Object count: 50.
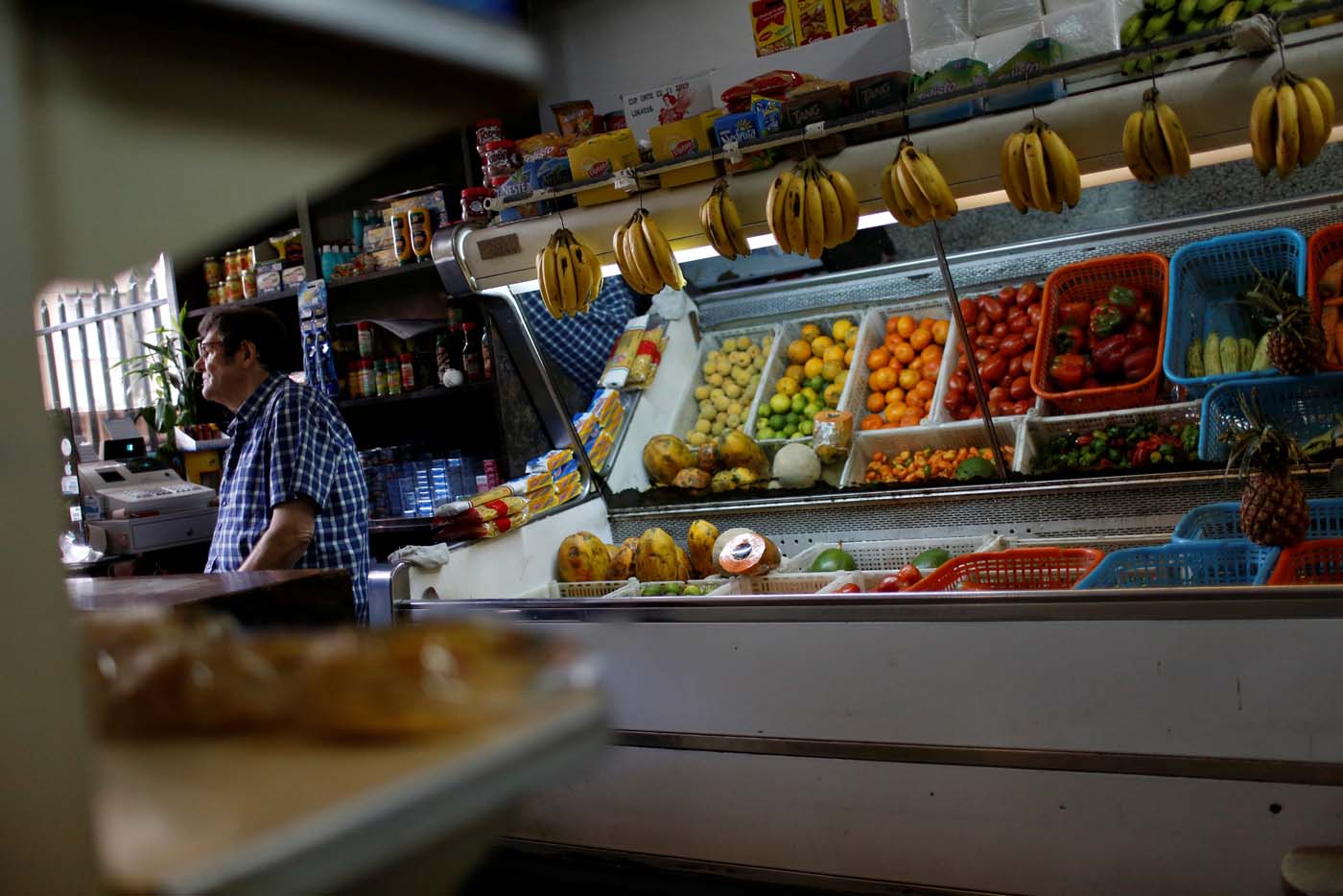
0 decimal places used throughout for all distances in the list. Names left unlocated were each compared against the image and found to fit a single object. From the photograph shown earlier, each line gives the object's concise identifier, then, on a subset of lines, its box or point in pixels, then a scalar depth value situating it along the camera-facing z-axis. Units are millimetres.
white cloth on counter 3564
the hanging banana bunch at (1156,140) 2775
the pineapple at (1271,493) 2617
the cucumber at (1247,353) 3537
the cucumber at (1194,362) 3617
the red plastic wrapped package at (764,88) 3268
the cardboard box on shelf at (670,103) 3496
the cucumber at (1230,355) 3531
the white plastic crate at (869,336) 4469
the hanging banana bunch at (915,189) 2959
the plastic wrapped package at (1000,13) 3607
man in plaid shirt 2541
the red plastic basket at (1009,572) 3225
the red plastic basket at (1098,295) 3738
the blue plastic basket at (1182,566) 2963
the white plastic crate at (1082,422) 3625
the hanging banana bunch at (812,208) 3043
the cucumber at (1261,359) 3386
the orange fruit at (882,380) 4430
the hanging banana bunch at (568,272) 3484
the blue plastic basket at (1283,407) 3240
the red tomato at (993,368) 4289
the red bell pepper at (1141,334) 3906
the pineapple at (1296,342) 3141
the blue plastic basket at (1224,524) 3045
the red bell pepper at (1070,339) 4023
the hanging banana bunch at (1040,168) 2854
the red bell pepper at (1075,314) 4109
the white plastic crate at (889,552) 3705
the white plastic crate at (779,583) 3535
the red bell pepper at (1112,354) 3873
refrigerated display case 2480
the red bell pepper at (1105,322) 3965
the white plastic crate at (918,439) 4016
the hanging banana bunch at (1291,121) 2607
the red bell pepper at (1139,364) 3822
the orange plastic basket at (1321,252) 3574
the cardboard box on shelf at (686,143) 3322
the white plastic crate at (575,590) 4000
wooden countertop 1045
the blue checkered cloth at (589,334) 4738
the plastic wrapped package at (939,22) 3619
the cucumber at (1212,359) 3570
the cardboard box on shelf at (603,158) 3414
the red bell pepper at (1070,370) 3904
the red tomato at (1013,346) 4250
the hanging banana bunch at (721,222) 3227
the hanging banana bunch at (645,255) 3338
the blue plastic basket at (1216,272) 3764
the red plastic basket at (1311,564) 2740
